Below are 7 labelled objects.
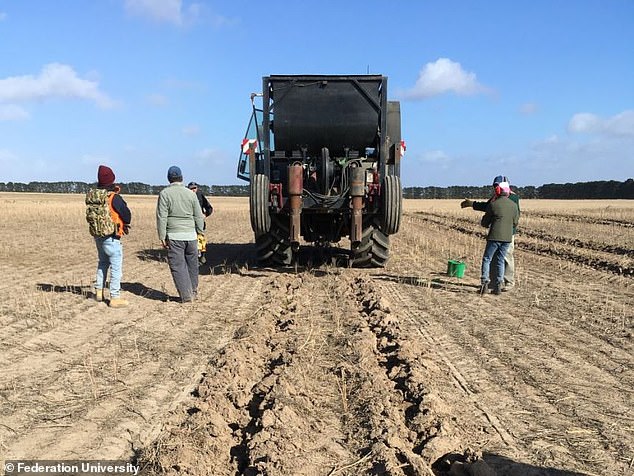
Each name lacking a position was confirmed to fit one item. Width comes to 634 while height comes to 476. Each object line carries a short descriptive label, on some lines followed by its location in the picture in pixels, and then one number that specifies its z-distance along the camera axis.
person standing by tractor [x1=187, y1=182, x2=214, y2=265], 11.02
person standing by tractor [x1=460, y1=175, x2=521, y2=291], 8.80
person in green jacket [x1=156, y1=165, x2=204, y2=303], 7.61
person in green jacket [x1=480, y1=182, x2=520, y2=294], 8.46
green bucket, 9.82
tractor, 9.08
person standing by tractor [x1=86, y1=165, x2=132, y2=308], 7.33
